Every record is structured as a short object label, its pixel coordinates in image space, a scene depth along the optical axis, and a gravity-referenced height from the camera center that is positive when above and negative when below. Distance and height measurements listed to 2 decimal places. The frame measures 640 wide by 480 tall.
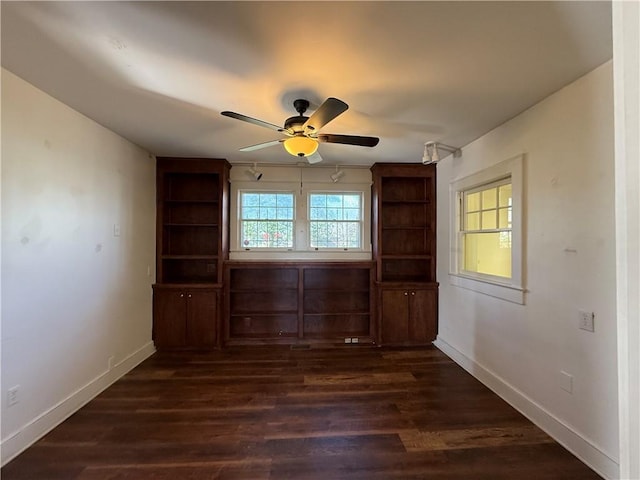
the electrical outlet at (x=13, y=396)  1.95 -0.99
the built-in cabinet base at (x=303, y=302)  4.17 -0.83
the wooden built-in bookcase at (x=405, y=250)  4.09 -0.08
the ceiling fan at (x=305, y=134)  2.06 +0.84
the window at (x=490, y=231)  2.59 +0.14
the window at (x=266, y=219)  4.40 +0.38
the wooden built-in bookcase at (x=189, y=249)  3.89 -0.06
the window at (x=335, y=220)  4.45 +0.36
